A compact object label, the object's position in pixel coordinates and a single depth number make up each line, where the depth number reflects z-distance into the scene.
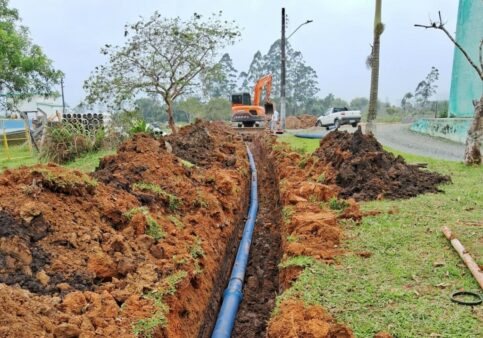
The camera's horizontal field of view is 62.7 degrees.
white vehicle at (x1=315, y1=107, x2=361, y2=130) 26.42
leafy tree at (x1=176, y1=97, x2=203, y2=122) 50.94
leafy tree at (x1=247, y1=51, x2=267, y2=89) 68.31
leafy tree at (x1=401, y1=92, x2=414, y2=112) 58.56
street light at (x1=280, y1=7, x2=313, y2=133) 21.66
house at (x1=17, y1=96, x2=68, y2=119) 31.19
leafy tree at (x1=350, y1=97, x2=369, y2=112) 77.99
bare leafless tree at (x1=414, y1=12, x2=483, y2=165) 9.16
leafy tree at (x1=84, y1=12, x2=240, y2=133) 15.38
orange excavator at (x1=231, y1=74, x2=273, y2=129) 22.95
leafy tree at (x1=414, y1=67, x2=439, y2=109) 53.00
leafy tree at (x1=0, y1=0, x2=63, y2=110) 14.46
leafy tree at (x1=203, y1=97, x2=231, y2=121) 54.03
